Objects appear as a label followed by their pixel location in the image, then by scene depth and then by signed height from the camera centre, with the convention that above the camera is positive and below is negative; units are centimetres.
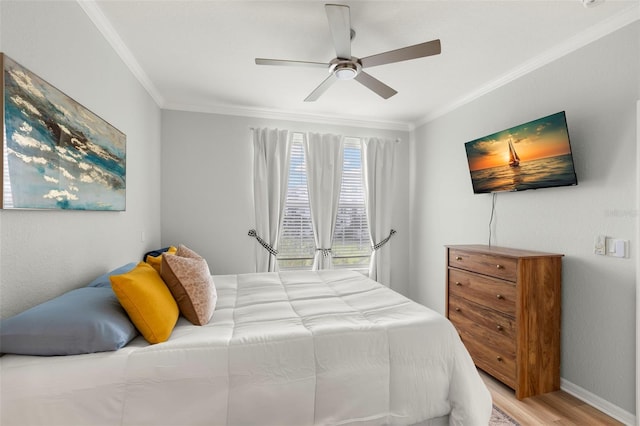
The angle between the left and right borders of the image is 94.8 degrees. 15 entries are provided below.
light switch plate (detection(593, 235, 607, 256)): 212 -25
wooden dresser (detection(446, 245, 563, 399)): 223 -85
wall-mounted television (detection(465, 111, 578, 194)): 227 +48
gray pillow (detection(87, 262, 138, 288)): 178 -44
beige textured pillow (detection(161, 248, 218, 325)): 168 -46
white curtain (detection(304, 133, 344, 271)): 401 +33
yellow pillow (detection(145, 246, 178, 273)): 197 -35
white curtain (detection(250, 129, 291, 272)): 382 +22
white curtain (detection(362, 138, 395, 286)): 425 +20
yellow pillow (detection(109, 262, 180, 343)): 140 -47
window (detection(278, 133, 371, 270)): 404 -14
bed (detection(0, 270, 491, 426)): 115 -74
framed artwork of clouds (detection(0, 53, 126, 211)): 127 +33
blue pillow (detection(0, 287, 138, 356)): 117 -49
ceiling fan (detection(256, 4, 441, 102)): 171 +107
